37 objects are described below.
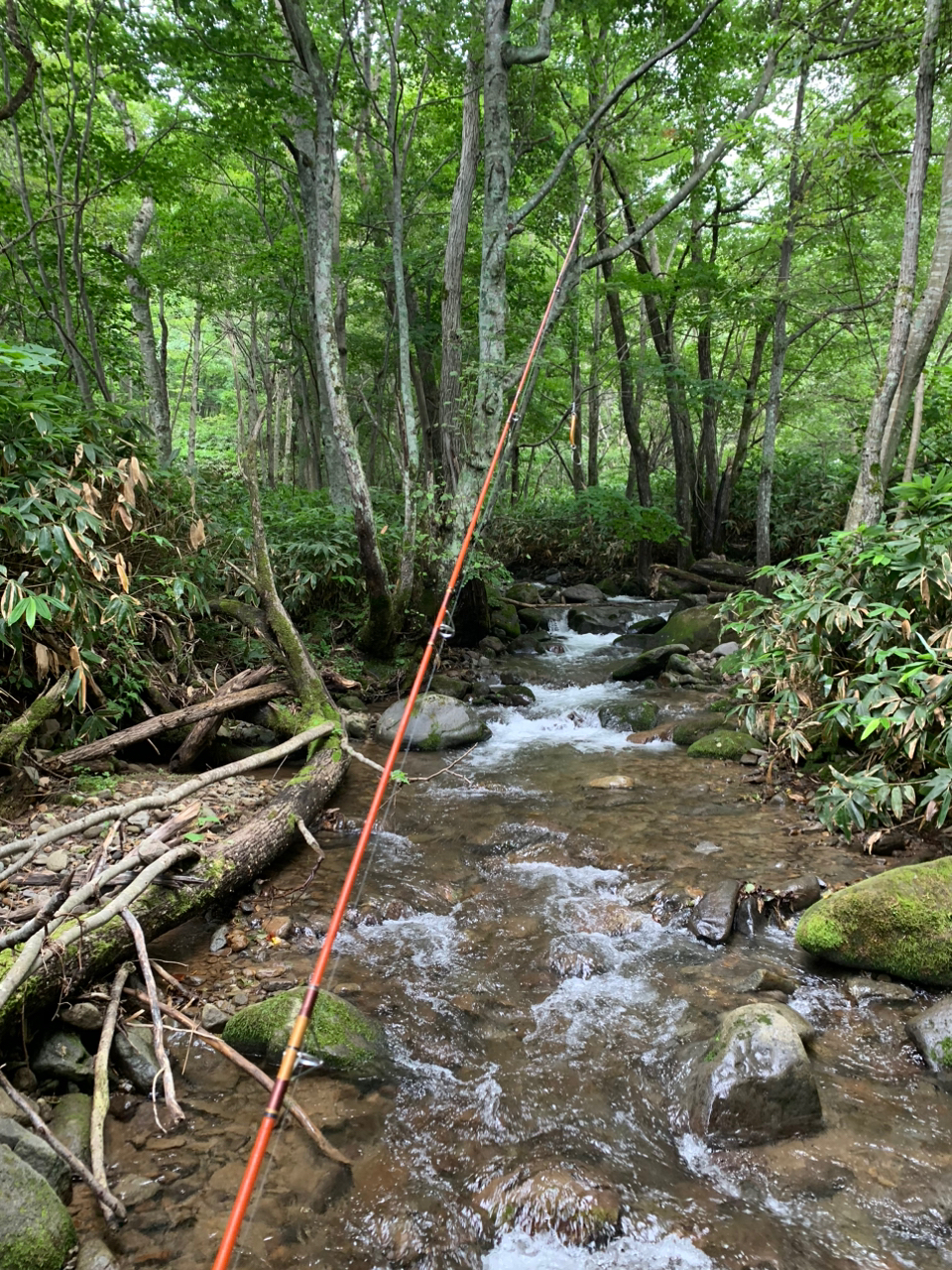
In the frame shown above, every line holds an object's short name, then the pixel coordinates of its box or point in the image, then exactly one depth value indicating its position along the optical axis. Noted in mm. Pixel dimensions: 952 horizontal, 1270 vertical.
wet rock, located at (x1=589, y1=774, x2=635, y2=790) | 6438
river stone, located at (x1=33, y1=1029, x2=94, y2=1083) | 2811
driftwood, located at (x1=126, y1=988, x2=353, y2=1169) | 2711
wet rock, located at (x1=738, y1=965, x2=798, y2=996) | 3650
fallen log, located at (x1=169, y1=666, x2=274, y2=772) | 5746
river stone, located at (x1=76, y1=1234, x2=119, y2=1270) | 2154
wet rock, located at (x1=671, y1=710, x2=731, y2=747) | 7428
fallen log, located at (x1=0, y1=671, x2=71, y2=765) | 4406
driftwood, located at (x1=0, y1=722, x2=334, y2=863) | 3553
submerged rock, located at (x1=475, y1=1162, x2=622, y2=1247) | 2443
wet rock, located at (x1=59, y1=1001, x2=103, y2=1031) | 2949
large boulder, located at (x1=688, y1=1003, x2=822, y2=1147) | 2807
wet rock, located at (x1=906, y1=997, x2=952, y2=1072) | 3133
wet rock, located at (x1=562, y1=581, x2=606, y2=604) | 14648
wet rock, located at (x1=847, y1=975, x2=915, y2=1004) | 3553
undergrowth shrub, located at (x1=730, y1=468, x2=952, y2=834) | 4672
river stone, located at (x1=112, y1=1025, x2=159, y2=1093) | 2902
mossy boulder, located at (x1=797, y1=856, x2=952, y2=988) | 3562
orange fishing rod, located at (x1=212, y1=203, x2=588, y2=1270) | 1339
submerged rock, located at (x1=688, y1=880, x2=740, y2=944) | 4125
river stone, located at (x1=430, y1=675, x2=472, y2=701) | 8797
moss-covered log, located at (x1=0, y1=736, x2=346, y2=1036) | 2861
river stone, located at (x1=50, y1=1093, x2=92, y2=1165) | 2523
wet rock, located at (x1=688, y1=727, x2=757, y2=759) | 6898
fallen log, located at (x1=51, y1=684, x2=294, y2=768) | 5055
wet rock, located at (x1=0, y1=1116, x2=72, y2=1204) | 2312
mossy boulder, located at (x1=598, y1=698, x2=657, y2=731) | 8148
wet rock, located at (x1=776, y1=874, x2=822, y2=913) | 4359
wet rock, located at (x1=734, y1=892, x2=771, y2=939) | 4223
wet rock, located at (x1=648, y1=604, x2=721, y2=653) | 10852
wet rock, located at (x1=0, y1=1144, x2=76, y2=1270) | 2020
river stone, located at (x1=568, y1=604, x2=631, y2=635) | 13023
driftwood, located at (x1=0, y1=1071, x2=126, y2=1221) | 2334
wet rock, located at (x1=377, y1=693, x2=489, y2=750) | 7592
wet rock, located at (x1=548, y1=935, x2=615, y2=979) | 3873
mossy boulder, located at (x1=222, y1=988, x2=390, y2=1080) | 3098
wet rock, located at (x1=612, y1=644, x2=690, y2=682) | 10031
